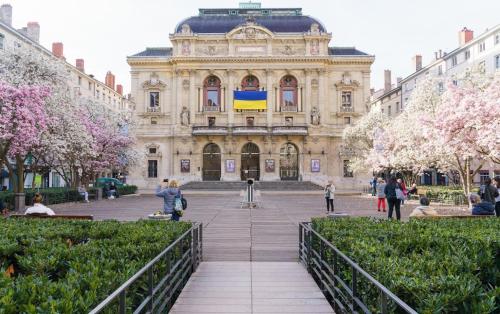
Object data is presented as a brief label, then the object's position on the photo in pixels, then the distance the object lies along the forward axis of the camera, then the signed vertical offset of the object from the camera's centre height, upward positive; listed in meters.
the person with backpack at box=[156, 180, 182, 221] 15.55 -0.77
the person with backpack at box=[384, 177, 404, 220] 20.52 -1.13
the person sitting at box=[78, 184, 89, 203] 38.66 -1.70
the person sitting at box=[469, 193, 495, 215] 15.63 -1.26
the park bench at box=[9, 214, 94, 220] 14.75 -1.38
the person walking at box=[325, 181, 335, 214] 25.92 -1.20
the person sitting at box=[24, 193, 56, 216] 15.10 -1.20
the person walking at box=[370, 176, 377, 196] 47.78 -1.63
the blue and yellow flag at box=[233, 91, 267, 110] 63.84 +9.65
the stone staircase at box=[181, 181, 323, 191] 58.12 -1.79
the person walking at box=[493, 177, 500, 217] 17.95 -1.25
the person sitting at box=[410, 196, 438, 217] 15.99 -1.35
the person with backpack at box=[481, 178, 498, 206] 17.16 -0.79
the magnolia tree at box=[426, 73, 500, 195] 22.84 +2.46
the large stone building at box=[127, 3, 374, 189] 65.19 +9.60
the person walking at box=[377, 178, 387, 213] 27.28 -1.28
